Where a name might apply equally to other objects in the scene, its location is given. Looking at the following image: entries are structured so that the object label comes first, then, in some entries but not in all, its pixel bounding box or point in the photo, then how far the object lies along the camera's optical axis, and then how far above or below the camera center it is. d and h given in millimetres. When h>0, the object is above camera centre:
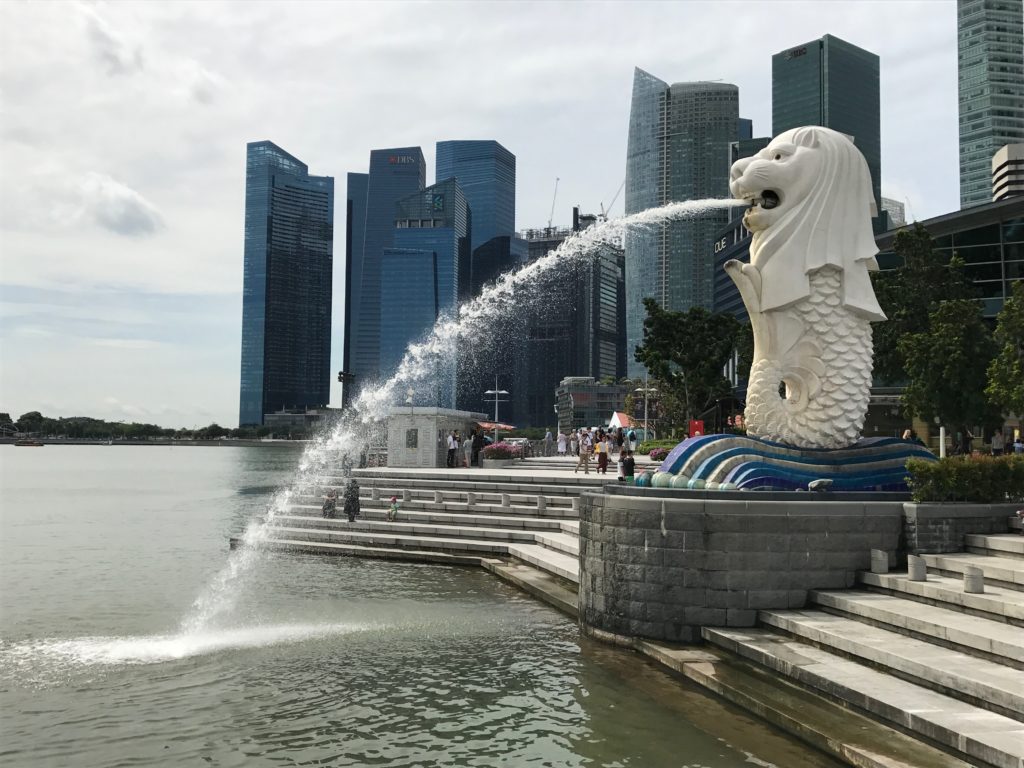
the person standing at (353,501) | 21969 -1968
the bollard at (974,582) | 9492 -1702
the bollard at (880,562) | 11180 -1744
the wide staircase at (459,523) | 19266 -2452
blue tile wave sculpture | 12688 -538
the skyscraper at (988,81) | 180250 +78341
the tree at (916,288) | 33688 +5965
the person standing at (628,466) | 22391 -993
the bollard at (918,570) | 10445 -1728
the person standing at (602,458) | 27375 -950
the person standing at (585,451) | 28422 -749
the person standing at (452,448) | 31781 -762
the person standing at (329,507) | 22609 -2196
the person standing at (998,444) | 25578 -312
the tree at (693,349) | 37281 +3696
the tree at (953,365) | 27438 +2278
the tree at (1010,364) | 23500 +2043
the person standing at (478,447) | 33688 -759
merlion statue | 14172 +2446
